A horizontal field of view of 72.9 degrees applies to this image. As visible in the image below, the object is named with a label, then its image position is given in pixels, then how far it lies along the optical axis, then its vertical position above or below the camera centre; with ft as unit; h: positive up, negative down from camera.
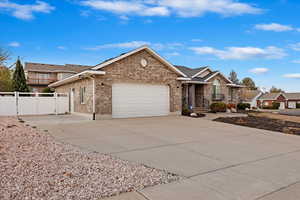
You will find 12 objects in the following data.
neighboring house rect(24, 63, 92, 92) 111.96 +13.70
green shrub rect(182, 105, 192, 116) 55.57 -3.89
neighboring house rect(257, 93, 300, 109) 166.61 -1.02
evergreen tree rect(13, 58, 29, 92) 83.87 +7.86
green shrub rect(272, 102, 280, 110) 140.72 -5.38
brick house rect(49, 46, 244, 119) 43.98 +2.59
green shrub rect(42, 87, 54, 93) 90.82 +3.58
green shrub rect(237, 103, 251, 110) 79.63 -3.22
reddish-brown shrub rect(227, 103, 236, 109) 70.70 -2.61
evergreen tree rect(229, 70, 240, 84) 234.33 +25.55
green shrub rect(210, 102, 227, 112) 65.53 -2.97
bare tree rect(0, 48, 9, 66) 65.82 +13.84
